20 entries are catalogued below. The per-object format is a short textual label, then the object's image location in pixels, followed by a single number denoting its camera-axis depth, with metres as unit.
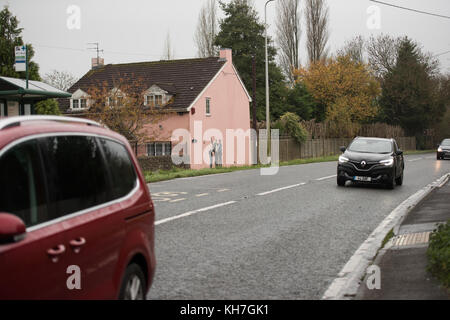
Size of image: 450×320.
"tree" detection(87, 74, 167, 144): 33.12
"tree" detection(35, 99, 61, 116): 27.96
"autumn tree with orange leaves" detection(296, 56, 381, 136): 65.25
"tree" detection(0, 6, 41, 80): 26.95
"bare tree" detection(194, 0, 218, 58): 67.62
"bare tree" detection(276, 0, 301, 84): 69.38
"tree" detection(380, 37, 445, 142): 70.38
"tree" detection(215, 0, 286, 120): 63.47
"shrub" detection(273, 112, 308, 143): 48.88
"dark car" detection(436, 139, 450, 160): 45.03
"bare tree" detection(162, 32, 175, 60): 67.14
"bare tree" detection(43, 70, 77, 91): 62.59
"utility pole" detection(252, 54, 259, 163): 40.80
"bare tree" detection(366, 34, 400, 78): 75.44
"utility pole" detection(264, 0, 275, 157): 38.59
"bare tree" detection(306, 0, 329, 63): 68.69
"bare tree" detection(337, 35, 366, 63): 76.69
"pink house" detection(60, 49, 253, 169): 43.53
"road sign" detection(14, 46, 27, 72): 22.09
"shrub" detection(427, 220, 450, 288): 6.22
